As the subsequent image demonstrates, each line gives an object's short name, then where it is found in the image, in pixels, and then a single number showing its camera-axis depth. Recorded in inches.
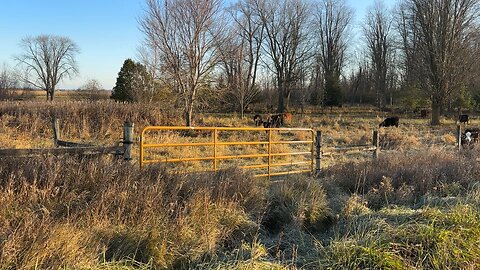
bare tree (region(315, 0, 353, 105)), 2561.5
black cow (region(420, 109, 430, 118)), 1786.9
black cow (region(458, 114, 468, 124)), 1438.2
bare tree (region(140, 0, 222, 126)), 922.7
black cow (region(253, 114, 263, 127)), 1159.6
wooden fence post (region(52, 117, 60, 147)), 502.0
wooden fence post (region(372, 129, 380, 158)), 522.2
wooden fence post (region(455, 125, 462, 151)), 642.2
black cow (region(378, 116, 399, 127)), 1255.5
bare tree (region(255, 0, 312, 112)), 2078.0
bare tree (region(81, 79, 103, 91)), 2597.2
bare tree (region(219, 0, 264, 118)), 1039.9
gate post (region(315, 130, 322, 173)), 441.4
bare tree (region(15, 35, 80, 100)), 2807.6
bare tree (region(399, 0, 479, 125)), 1449.3
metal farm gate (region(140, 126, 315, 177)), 368.2
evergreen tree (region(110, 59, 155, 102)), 1382.9
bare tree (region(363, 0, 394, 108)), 2522.1
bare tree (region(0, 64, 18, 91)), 2706.7
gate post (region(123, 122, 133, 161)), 286.0
